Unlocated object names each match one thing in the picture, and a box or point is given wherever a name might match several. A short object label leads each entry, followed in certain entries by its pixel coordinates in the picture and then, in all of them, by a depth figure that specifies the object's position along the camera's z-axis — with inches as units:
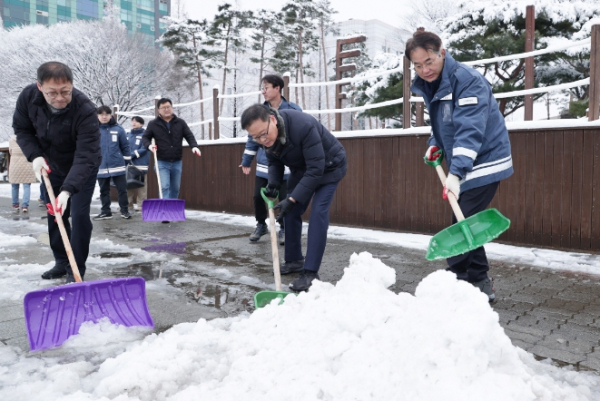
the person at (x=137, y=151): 385.4
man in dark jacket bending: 142.5
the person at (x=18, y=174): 404.3
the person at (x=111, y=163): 345.1
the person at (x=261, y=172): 221.8
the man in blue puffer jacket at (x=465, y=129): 128.5
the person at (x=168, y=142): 311.0
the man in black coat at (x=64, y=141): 144.4
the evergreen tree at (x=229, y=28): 1239.5
